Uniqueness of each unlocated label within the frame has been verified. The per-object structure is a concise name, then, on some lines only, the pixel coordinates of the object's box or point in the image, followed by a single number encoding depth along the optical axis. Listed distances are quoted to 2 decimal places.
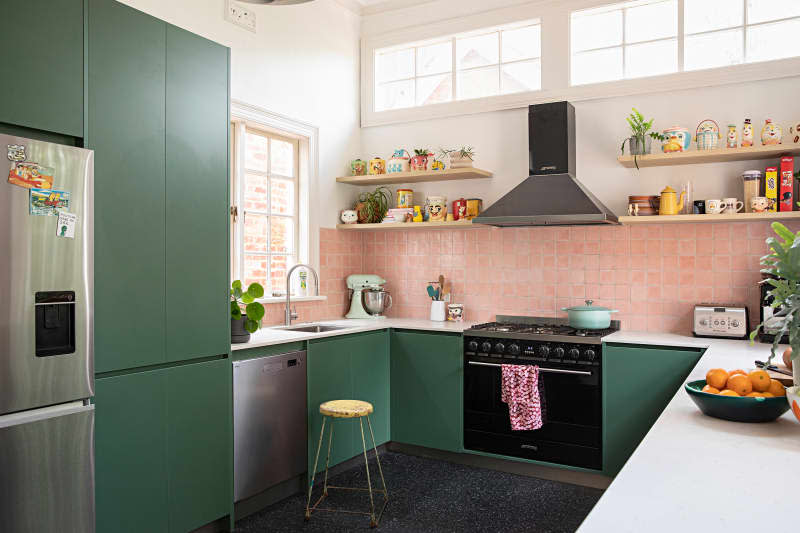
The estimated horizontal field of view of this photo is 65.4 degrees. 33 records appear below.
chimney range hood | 3.71
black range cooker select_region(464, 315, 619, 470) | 3.60
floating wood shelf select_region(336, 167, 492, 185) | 4.35
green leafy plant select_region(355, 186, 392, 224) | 4.78
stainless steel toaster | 3.54
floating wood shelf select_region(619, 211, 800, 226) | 3.39
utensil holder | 4.52
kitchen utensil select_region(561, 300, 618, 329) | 3.87
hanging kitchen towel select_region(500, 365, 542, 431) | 3.65
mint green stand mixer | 4.69
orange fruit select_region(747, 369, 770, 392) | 1.78
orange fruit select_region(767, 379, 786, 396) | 1.77
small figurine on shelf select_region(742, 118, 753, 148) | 3.56
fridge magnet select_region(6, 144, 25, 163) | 2.06
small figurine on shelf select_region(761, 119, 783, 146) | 3.52
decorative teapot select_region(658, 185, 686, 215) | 3.72
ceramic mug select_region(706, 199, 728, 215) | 3.61
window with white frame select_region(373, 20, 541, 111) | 4.48
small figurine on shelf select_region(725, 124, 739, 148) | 3.59
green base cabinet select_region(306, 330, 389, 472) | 3.54
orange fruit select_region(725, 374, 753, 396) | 1.79
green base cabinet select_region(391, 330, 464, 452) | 3.98
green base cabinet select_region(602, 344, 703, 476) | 3.38
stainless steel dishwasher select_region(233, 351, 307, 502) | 3.06
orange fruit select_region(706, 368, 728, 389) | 1.84
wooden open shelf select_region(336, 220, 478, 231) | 4.38
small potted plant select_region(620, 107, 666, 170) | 3.78
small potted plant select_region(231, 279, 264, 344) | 3.12
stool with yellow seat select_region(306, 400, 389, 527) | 3.12
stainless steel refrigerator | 2.05
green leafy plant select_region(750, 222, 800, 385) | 1.55
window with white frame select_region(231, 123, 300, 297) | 3.90
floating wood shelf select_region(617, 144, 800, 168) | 3.46
